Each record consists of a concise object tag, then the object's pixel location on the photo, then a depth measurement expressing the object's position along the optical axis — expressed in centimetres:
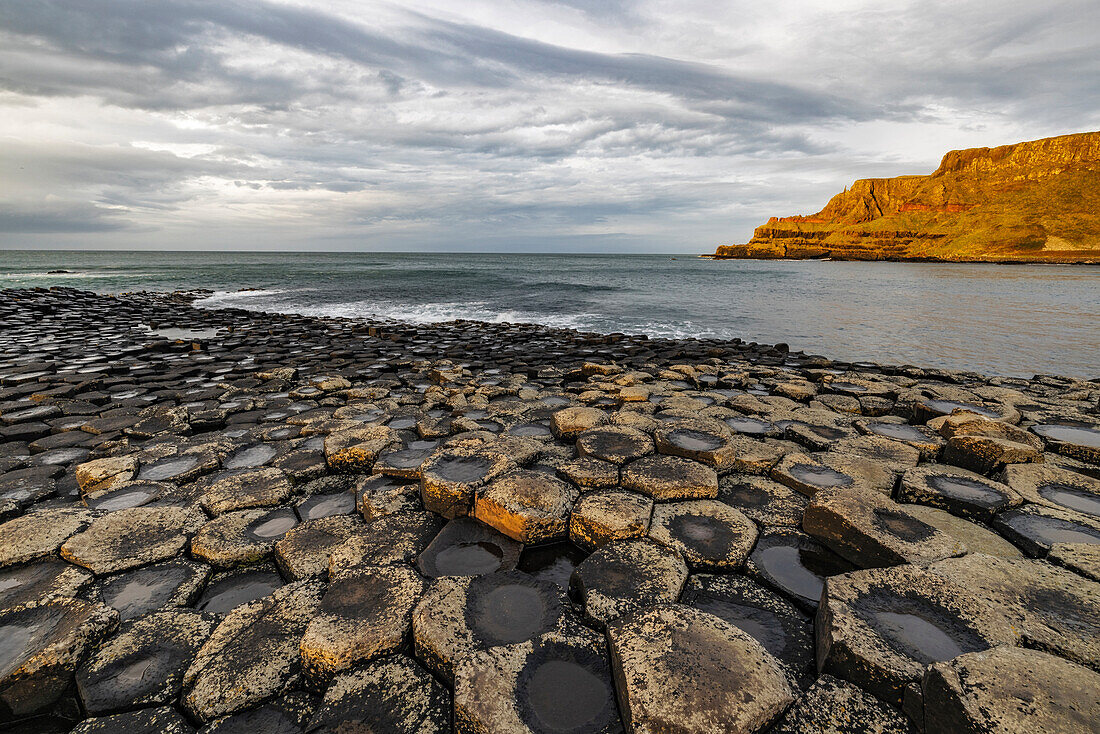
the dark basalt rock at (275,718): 189
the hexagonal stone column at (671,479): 344
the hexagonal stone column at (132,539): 285
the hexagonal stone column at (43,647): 204
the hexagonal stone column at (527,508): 309
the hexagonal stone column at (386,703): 183
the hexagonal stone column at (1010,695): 157
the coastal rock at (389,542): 276
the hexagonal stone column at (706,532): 283
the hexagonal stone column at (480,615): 213
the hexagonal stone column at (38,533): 287
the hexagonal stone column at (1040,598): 209
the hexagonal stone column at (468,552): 286
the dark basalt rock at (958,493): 332
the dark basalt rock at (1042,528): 293
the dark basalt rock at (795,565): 266
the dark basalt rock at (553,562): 288
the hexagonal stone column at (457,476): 334
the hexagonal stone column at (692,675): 169
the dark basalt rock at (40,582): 254
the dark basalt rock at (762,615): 220
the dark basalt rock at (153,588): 258
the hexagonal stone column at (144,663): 204
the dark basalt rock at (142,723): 189
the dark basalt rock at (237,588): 266
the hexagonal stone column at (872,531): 277
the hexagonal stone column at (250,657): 198
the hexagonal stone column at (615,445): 398
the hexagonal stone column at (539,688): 180
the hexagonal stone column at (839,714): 174
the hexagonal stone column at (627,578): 243
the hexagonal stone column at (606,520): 301
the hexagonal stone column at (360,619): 208
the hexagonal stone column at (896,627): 191
